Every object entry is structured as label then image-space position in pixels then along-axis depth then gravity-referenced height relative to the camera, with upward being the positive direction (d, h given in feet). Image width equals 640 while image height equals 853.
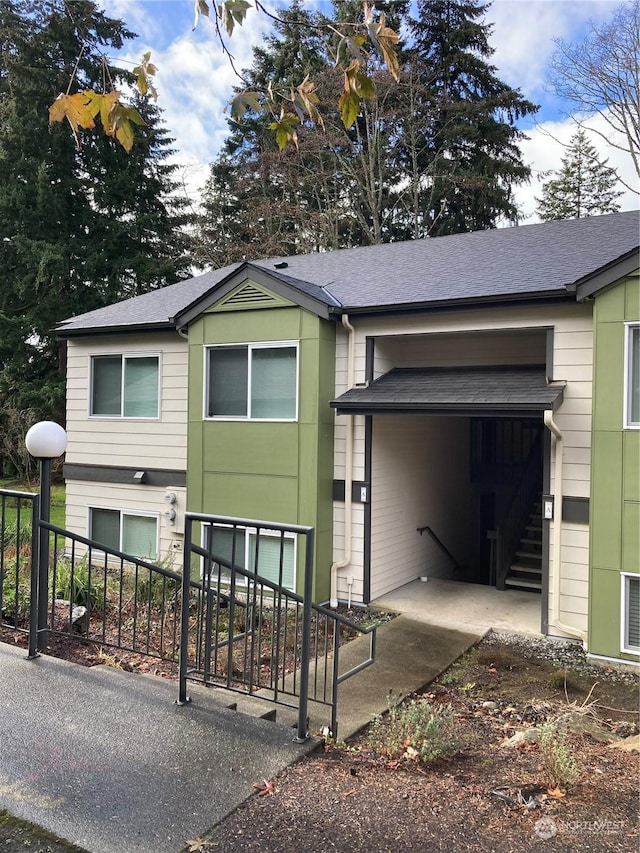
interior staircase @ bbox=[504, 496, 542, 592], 30.37 -7.26
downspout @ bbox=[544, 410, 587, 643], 22.81 -3.73
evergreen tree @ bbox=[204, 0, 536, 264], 67.26 +30.33
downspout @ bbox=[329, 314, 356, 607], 27.30 -2.74
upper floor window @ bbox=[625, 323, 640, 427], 20.79 +1.64
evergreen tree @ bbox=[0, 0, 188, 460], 69.36 +24.45
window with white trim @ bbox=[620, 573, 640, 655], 20.75 -6.44
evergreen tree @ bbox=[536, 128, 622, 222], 81.82 +32.17
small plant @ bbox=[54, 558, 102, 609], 21.90 -6.54
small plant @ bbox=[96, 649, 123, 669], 15.01 -6.07
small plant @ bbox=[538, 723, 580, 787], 10.16 -5.74
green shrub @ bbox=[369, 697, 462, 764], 11.31 -6.12
